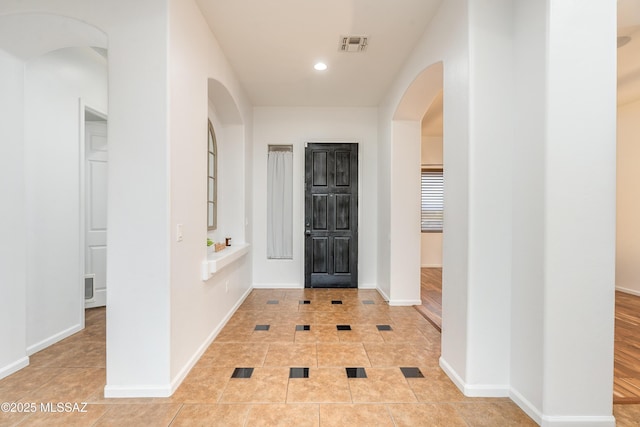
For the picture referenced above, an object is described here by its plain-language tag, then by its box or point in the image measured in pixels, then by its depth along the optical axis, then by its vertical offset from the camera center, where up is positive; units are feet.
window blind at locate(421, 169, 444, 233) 25.70 +0.74
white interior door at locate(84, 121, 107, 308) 14.46 +0.16
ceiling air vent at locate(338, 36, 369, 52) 11.13 +5.63
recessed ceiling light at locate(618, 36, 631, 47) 11.38 +5.82
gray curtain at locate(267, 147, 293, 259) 18.63 +0.45
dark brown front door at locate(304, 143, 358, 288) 18.29 -0.24
